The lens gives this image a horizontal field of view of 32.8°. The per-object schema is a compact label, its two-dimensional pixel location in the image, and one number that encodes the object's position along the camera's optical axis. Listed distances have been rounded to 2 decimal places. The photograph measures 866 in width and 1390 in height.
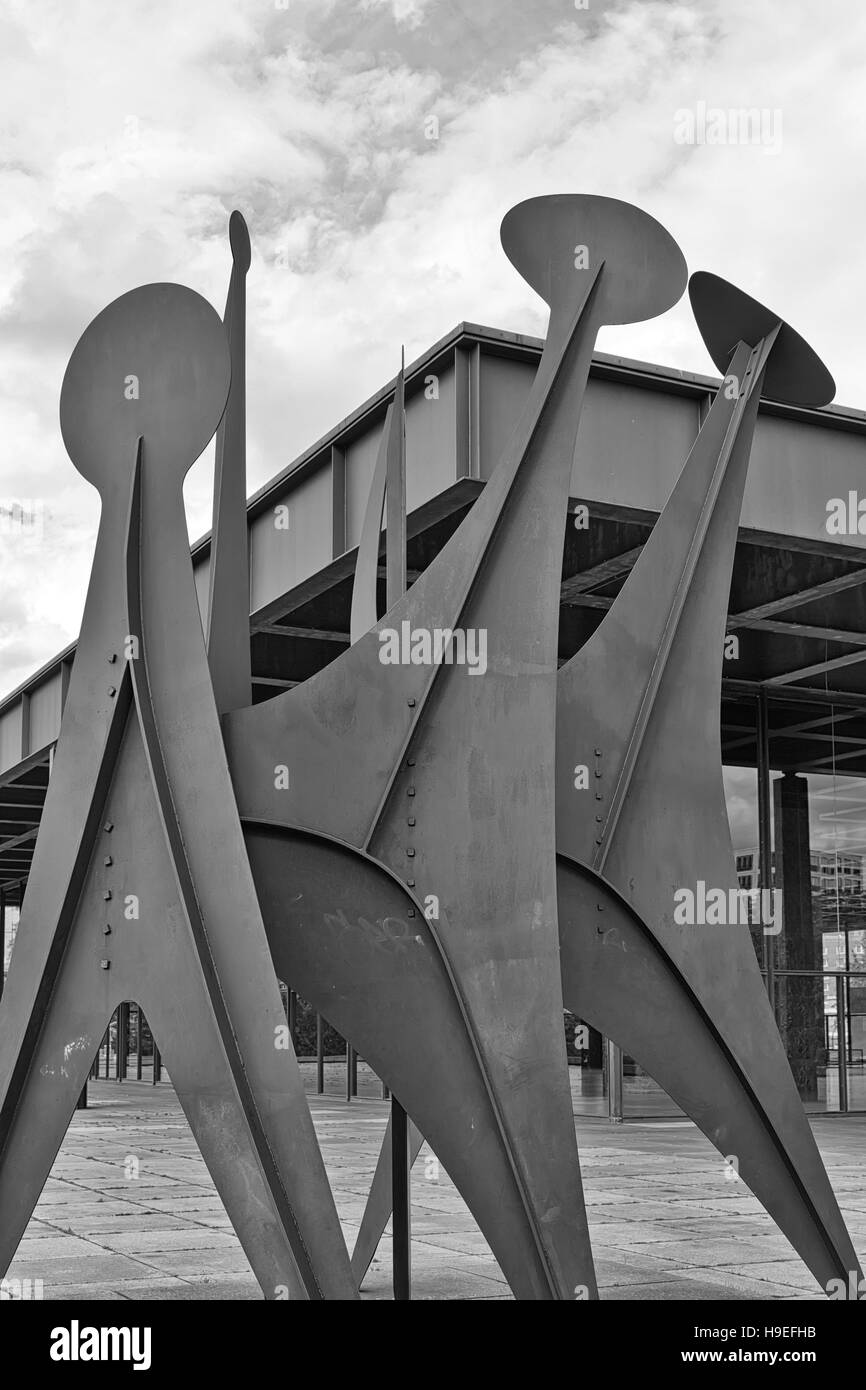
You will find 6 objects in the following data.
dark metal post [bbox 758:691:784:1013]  21.69
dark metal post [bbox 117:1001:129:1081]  36.38
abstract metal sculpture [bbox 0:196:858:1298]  6.18
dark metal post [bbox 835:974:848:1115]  22.17
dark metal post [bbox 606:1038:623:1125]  21.10
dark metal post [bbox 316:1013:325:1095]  26.86
